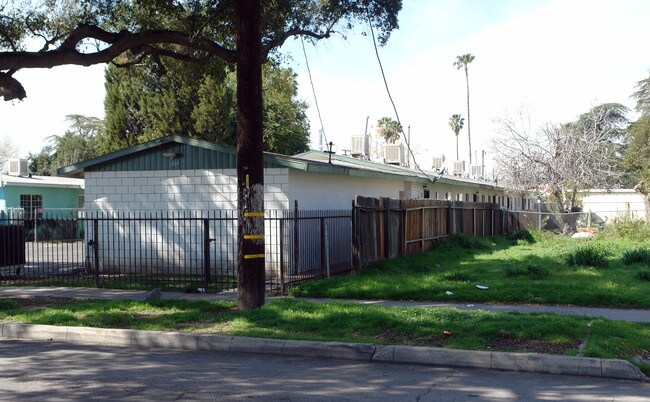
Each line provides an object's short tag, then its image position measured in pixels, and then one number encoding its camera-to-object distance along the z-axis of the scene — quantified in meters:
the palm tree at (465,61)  69.38
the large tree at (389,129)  78.62
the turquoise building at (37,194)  35.35
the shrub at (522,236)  31.00
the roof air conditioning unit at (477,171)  56.44
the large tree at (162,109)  35.97
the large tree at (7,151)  66.19
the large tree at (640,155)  41.53
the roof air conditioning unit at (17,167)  38.56
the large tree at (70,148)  62.16
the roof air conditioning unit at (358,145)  34.66
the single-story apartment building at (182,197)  17.75
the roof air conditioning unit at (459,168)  47.68
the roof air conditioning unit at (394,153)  37.28
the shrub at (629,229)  27.89
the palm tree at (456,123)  81.50
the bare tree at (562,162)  32.91
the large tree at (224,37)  11.67
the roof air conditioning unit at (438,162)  44.97
